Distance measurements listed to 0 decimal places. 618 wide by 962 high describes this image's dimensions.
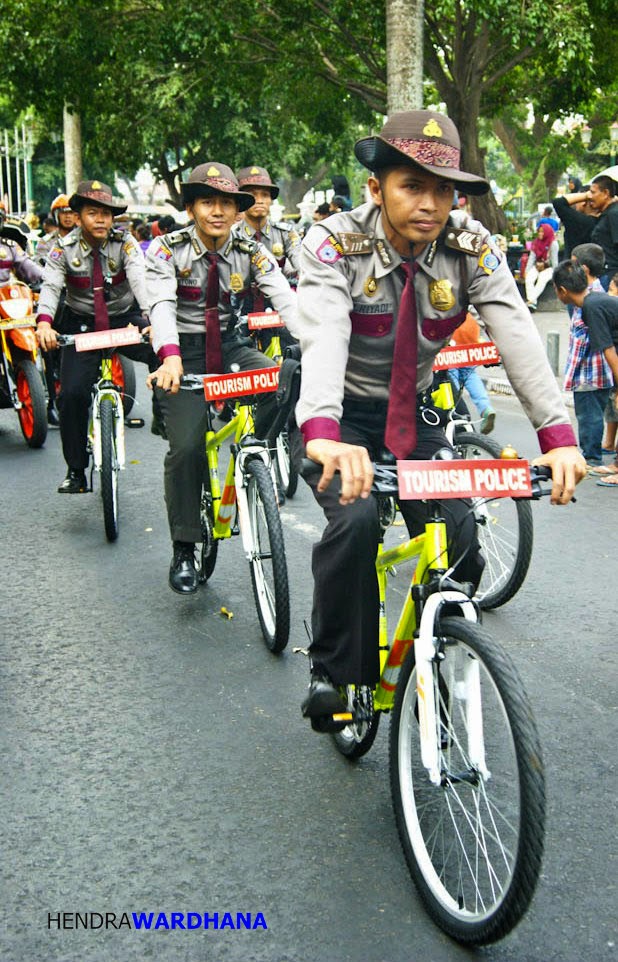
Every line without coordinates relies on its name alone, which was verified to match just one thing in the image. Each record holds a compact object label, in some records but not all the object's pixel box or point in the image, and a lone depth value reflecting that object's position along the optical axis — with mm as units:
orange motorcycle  9719
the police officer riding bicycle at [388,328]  3426
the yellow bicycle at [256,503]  4930
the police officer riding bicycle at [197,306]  5727
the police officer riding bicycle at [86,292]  7469
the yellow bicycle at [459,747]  2738
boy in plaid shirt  8742
